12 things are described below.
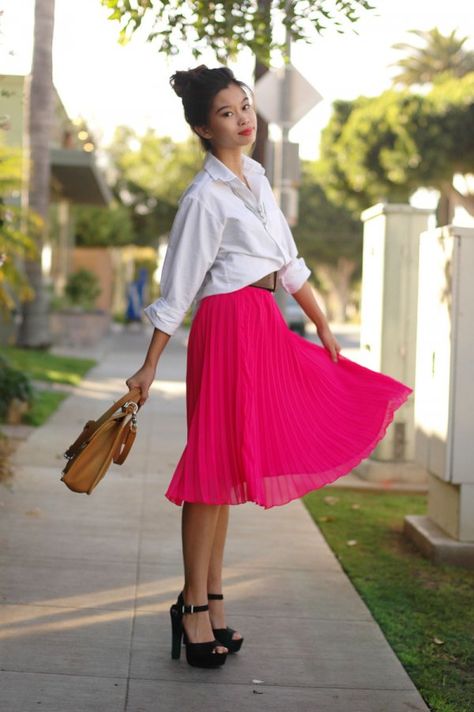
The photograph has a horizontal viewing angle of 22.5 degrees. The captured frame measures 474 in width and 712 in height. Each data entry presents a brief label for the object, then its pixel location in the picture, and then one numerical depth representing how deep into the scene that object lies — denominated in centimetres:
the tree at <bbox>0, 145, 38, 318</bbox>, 850
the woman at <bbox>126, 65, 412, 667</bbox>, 389
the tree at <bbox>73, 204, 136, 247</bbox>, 3694
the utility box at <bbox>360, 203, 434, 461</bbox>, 776
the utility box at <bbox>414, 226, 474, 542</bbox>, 548
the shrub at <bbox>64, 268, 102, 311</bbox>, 2558
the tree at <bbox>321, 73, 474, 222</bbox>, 3984
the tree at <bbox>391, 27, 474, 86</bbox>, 4684
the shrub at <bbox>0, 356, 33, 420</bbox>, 967
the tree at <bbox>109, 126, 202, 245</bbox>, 4450
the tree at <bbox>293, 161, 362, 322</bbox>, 6621
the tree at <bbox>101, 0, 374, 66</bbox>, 566
